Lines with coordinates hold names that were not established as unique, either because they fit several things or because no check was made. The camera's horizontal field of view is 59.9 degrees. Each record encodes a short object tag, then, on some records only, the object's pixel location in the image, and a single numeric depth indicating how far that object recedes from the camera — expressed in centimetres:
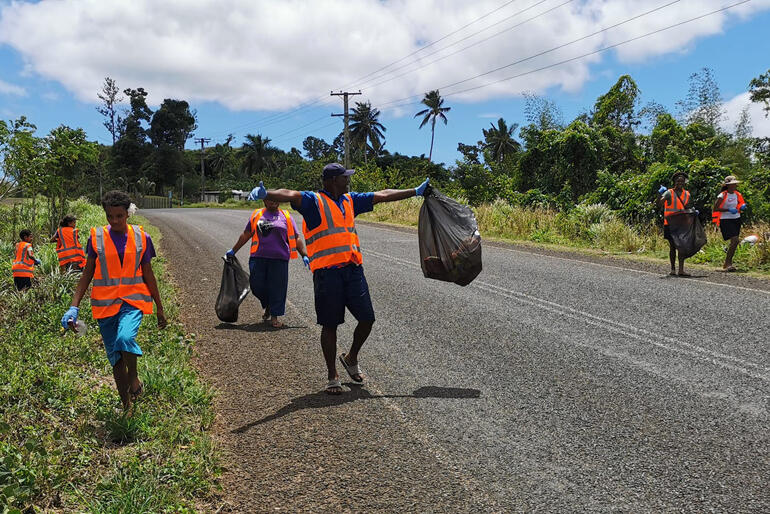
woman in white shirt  1180
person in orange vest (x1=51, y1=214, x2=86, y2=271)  1026
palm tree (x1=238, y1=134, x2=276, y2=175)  9581
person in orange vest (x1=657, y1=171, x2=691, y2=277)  1130
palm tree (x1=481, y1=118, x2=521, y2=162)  8639
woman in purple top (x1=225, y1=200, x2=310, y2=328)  800
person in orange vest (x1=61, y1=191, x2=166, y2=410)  447
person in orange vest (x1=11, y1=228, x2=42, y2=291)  939
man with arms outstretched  524
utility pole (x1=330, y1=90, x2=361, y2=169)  3855
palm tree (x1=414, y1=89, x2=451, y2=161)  8162
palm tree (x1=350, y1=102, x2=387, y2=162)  7981
